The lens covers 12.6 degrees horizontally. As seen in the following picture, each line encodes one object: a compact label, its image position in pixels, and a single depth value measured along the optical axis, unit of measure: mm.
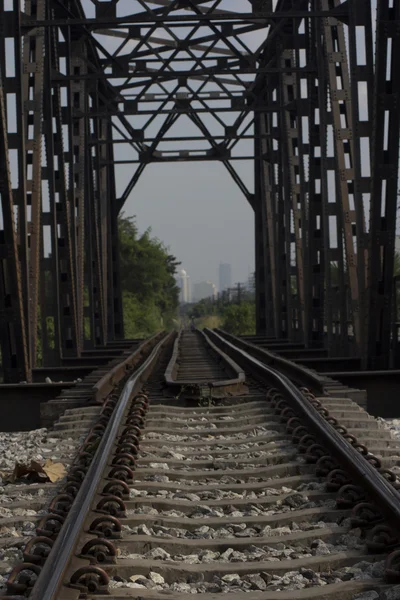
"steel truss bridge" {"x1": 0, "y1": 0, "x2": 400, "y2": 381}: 21871
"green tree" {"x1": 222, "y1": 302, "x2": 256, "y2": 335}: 105746
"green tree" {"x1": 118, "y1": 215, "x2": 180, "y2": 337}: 134575
